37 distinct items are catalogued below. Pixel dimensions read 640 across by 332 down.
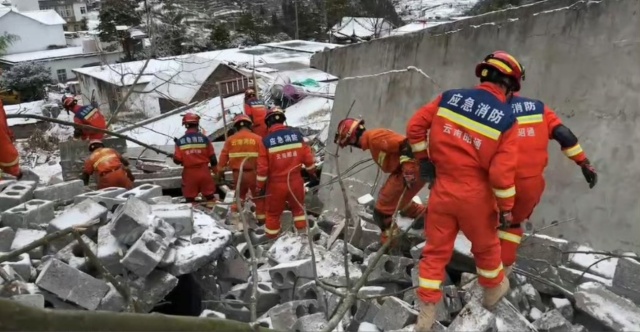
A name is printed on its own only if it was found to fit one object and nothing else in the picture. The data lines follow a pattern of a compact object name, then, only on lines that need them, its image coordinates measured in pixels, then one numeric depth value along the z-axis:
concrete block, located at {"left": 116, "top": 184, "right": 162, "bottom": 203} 5.25
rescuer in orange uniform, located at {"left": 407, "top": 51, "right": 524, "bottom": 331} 3.54
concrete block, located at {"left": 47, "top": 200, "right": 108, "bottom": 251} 4.29
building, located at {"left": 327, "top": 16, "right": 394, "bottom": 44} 37.81
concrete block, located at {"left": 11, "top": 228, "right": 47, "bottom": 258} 4.29
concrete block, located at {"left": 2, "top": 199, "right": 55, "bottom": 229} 4.64
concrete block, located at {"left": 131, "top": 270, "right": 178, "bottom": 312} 3.85
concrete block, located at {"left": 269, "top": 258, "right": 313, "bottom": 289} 4.36
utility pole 41.97
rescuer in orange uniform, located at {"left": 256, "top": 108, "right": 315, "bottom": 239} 6.30
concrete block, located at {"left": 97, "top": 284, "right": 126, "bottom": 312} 3.74
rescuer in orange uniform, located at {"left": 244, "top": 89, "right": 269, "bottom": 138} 9.40
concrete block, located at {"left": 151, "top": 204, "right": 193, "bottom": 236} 4.40
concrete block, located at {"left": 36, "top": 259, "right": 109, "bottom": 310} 3.69
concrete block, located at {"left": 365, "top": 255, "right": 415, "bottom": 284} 4.45
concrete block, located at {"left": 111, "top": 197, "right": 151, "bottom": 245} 3.96
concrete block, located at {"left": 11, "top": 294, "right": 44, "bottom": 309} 3.38
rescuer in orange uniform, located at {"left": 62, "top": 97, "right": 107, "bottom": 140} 9.20
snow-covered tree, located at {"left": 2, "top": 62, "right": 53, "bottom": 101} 33.09
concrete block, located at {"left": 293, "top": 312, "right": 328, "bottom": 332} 3.65
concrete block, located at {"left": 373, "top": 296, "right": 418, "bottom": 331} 3.68
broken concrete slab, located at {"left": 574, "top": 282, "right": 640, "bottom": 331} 3.62
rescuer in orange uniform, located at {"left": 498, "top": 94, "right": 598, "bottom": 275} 3.99
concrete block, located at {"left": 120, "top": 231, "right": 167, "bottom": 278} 3.75
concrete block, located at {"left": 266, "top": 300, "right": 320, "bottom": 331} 3.84
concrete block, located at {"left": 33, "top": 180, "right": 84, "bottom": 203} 5.50
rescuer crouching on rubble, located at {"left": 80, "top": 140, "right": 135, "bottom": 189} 7.43
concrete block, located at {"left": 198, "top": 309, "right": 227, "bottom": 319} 3.76
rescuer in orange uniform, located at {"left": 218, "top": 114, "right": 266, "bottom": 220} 7.28
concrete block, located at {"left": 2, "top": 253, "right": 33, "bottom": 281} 3.90
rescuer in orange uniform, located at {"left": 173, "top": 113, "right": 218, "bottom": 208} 7.78
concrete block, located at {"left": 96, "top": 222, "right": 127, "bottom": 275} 3.90
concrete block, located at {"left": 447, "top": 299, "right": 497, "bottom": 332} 3.44
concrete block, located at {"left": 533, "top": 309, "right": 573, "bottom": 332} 3.66
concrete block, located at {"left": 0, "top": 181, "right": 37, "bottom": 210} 5.02
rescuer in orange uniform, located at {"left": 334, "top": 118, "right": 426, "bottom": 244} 5.07
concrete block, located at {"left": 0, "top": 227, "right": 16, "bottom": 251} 4.20
